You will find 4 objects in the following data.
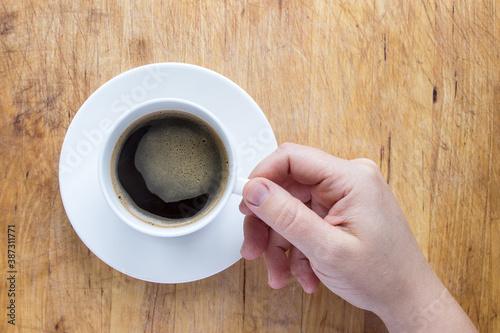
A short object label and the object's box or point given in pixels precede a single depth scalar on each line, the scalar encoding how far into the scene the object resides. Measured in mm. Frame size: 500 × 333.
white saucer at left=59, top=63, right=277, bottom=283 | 461
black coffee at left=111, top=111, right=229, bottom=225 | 478
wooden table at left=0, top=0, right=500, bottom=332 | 498
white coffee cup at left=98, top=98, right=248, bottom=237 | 439
